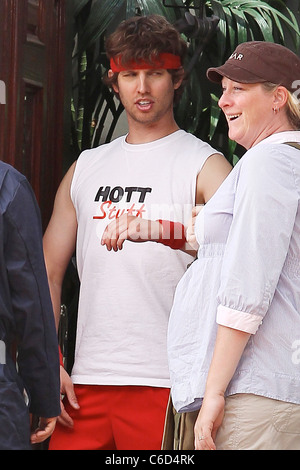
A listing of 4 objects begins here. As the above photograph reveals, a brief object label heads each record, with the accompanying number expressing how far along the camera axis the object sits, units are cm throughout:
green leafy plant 645
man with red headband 551
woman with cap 395
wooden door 595
